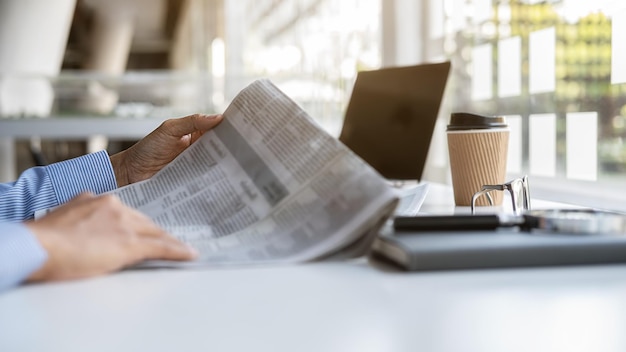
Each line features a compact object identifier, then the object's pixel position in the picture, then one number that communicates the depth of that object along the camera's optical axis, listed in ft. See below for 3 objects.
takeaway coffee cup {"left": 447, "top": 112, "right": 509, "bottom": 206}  3.77
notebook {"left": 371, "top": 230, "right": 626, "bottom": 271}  1.96
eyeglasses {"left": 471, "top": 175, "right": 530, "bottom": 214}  3.15
